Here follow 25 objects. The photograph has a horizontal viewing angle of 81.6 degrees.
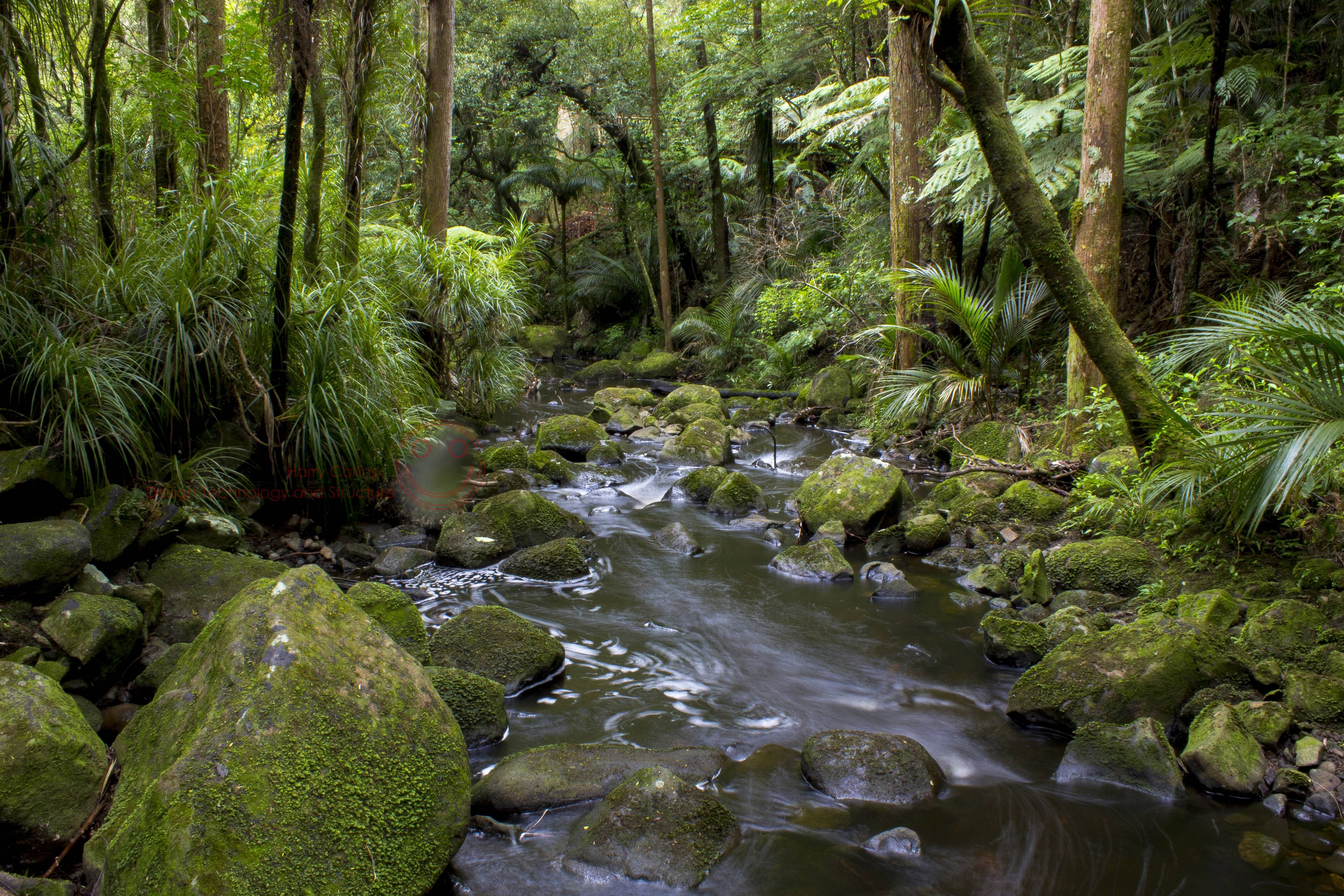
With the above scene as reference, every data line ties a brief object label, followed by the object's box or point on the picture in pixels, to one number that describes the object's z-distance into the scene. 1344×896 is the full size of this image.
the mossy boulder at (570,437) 9.66
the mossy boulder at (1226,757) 3.06
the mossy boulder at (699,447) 9.78
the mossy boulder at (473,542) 5.71
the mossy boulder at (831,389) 12.18
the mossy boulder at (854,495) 6.54
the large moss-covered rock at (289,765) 2.05
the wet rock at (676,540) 6.45
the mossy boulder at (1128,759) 3.16
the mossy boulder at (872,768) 3.17
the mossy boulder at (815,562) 5.77
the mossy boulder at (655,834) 2.68
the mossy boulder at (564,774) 2.98
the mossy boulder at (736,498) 7.51
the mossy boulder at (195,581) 3.86
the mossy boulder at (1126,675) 3.53
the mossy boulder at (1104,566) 4.86
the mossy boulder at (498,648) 3.95
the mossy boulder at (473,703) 3.43
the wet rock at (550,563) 5.66
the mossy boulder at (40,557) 3.29
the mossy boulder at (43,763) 2.37
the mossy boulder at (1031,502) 6.33
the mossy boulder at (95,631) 3.19
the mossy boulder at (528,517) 6.17
